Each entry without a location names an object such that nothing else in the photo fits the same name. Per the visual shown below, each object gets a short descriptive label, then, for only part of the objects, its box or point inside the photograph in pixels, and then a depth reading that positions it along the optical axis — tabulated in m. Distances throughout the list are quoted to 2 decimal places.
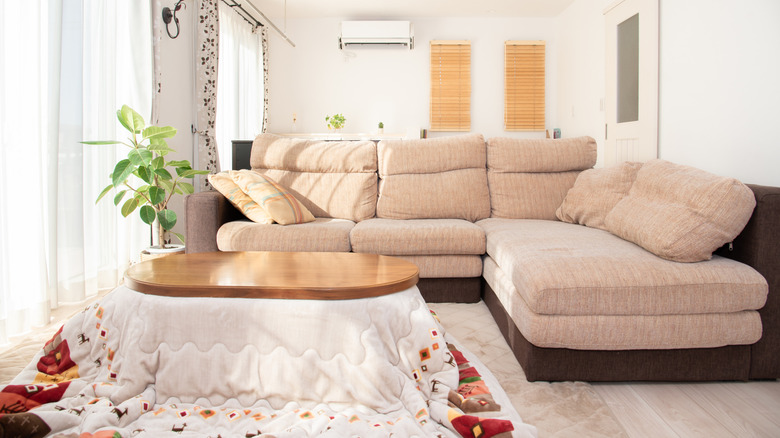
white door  4.02
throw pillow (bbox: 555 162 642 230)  2.71
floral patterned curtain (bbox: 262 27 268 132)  6.32
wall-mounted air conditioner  6.27
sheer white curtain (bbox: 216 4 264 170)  5.14
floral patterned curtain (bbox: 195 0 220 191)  4.46
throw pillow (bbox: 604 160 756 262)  1.83
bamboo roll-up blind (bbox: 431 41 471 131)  6.52
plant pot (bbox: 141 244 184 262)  2.97
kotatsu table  1.48
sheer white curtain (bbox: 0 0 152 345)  2.48
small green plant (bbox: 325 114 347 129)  6.38
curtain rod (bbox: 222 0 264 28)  5.22
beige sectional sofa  1.78
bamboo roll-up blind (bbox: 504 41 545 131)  6.49
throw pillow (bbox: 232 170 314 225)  2.91
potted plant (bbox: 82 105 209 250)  2.86
